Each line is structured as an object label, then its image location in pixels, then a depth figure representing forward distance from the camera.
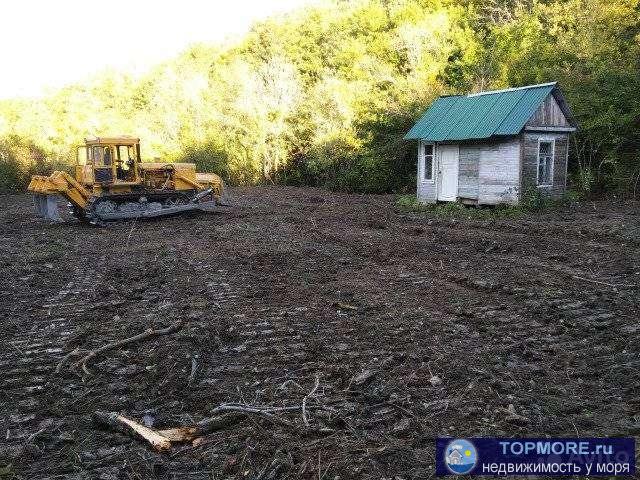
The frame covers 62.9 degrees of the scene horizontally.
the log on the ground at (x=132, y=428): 3.57
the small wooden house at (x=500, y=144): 15.90
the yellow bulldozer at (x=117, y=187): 14.75
